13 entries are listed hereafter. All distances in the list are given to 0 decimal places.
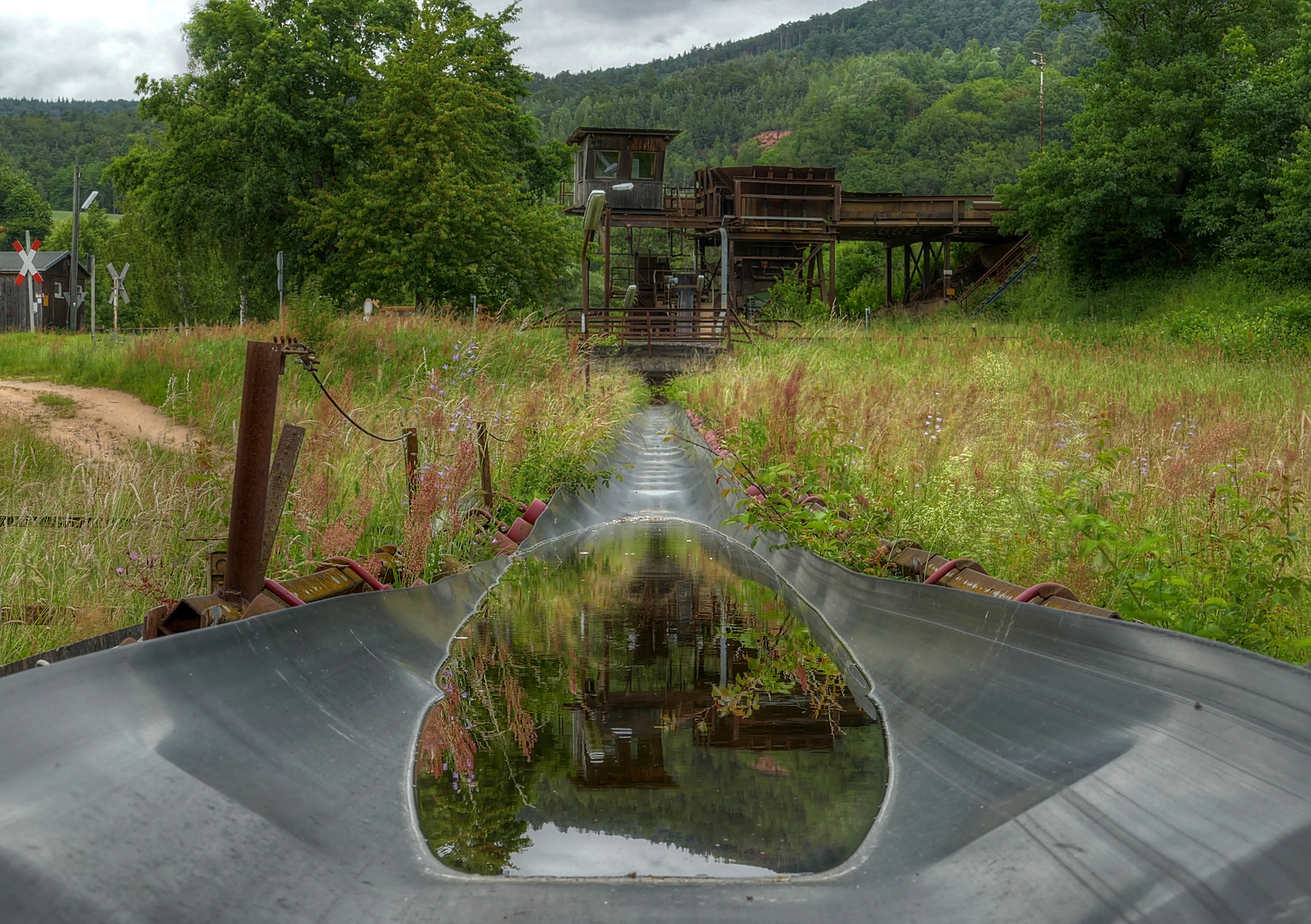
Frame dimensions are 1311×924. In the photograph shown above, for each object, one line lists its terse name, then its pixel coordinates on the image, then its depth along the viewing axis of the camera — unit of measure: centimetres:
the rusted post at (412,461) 803
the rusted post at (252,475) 479
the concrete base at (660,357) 3341
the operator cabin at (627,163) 4541
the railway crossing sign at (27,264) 3336
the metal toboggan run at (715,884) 298
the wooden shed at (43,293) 6644
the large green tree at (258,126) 3706
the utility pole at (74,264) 3593
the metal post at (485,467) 981
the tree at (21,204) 10294
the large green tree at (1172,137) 3206
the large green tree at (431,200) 3441
